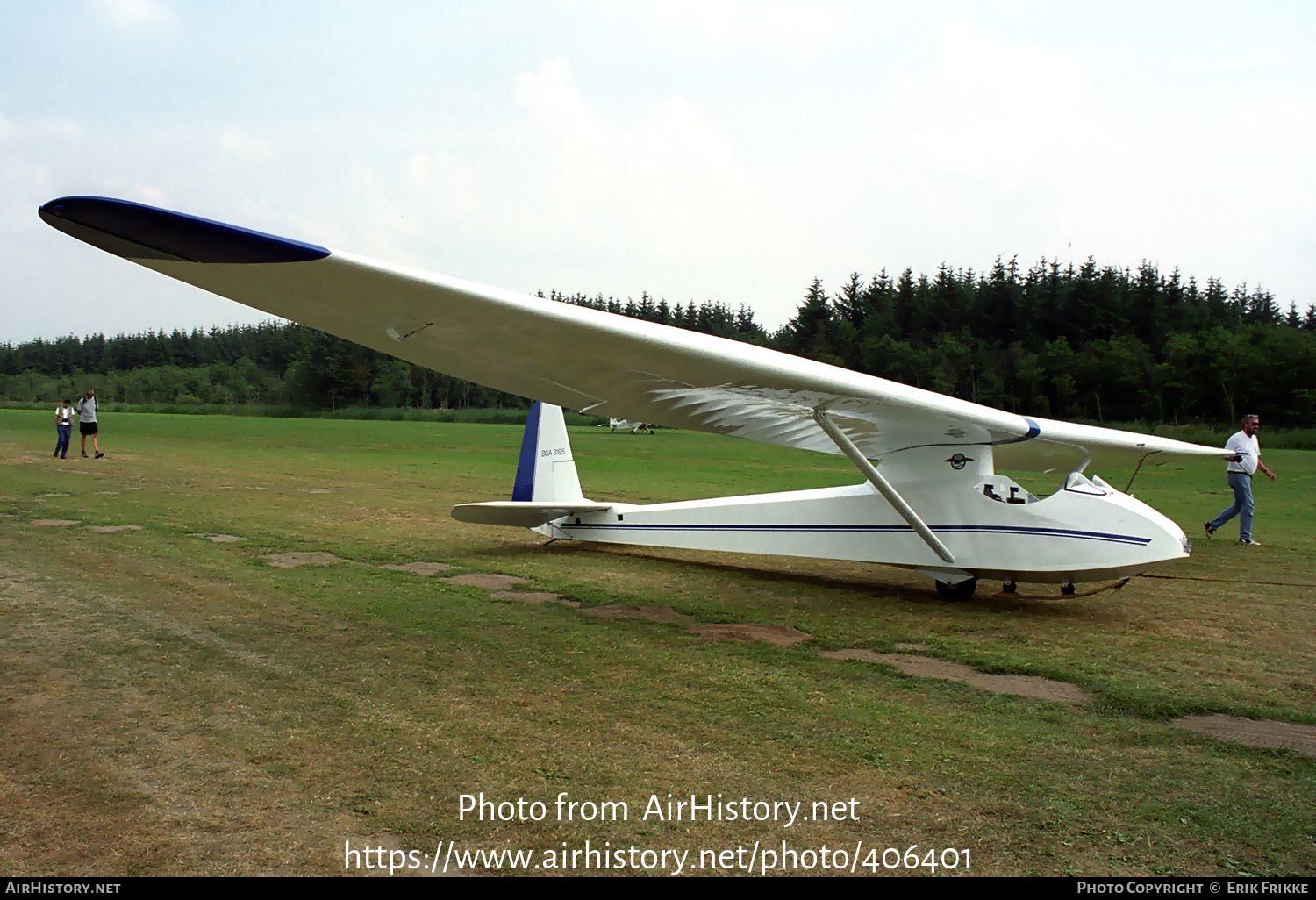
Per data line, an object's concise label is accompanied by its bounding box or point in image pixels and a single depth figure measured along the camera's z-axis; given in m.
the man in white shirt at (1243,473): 10.58
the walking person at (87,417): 19.66
